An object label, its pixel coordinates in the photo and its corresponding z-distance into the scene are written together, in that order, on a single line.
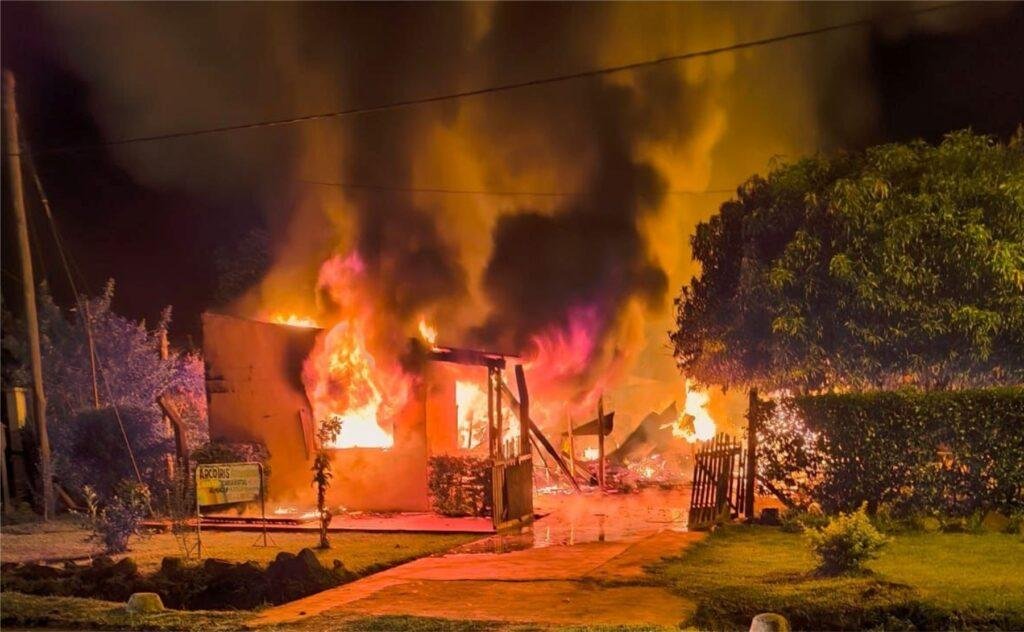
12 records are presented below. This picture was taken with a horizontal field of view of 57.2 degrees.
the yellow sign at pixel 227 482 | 13.71
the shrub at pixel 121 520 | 12.86
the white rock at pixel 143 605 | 9.20
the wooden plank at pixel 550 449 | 18.64
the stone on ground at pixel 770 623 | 7.17
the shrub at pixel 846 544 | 9.55
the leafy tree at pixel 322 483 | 13.31
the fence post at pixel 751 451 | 14.23
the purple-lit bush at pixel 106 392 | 19.33
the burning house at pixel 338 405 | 18.00
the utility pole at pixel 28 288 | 17.36
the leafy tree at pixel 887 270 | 13.36
